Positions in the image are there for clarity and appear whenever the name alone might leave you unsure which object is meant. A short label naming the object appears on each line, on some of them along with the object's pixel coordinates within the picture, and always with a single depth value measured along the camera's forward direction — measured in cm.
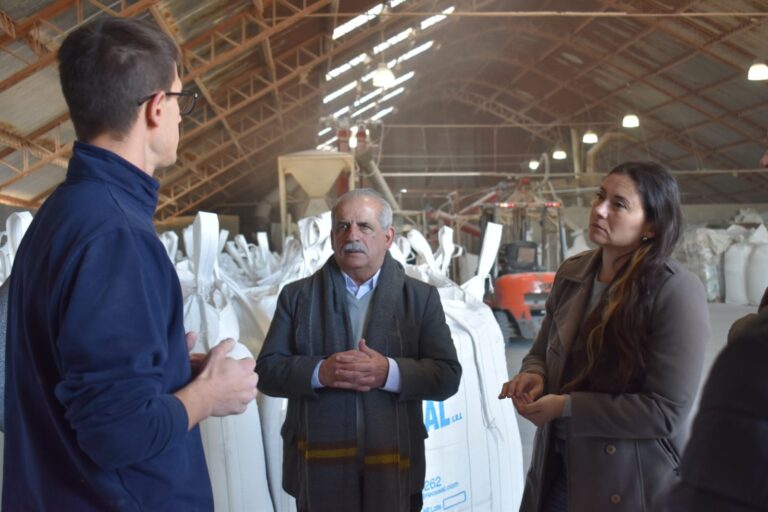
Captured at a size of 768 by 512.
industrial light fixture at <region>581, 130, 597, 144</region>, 1745
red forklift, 845
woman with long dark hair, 157
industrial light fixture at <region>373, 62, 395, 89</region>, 1069
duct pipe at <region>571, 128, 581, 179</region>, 2007
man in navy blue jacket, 100
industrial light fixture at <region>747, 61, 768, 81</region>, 984
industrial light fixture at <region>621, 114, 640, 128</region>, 1540
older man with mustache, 186
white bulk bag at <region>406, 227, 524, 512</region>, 262
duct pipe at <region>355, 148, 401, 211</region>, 1203
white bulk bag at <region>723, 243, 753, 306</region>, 1230
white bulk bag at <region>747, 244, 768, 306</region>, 1175
